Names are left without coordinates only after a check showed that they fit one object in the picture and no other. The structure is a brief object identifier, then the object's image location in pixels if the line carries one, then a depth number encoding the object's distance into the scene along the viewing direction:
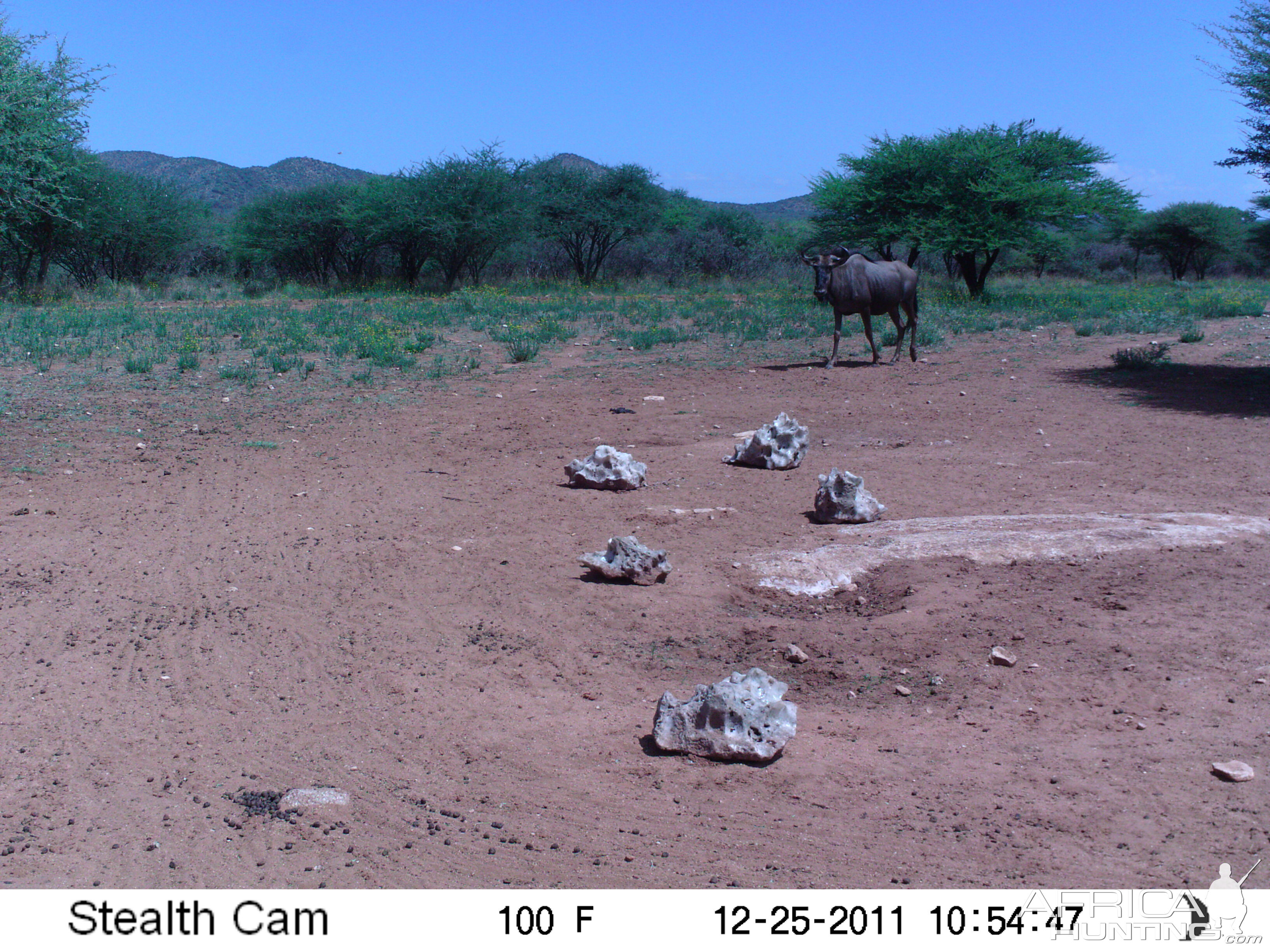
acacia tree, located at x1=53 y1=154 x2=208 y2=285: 28.48
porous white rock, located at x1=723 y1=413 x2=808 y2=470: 7.72
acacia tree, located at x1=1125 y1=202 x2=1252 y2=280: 39.56
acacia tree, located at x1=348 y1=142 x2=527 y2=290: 30.89
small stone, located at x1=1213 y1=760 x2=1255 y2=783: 3.13
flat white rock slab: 5.30
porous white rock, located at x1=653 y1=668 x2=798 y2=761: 3.51
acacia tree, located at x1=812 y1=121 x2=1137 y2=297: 23.08
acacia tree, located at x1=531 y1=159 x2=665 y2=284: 35.41
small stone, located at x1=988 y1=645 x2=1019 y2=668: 4.25
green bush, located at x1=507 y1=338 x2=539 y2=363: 13.73
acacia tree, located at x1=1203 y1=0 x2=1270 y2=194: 10.57
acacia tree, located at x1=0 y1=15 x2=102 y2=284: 14.43
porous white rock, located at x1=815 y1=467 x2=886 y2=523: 6.24
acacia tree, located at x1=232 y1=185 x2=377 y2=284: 33.56
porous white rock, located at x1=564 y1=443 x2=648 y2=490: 7.12
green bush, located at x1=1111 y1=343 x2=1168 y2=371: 12.42
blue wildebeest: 13.04
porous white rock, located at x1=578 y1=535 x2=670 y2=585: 5.23
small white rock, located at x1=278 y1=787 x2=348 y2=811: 3.23
